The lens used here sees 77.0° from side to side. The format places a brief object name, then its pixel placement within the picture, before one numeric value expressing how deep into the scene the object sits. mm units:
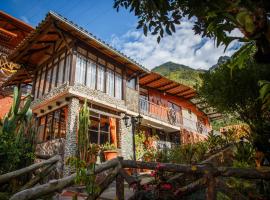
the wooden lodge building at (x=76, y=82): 8437
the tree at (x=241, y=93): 4919
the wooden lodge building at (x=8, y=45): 12188
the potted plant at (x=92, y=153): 8066
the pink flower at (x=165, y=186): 3255
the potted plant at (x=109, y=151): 8526
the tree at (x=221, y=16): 1344
